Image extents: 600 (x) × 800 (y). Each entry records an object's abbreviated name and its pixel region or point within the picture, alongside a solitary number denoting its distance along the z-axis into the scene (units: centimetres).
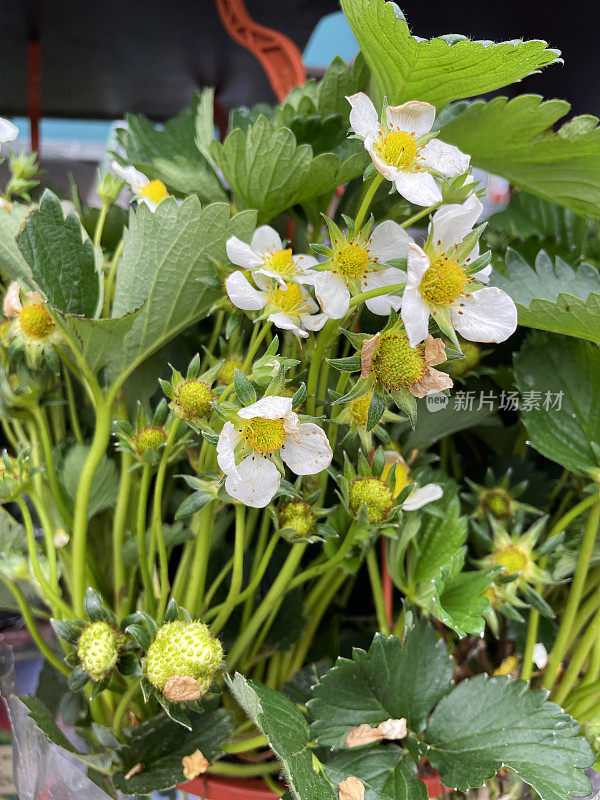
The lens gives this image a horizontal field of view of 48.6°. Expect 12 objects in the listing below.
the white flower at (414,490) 34
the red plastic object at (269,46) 47
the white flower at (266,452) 26
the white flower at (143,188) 35
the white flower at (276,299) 30
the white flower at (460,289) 25
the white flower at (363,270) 27
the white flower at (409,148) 25
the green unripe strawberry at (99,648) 29
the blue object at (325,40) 66
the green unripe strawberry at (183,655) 28
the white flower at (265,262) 30
